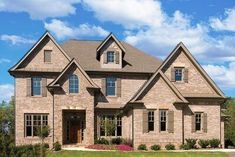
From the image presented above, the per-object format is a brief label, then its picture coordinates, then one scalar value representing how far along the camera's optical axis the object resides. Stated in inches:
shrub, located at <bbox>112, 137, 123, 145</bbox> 1686.8
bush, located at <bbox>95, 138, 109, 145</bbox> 1633.5
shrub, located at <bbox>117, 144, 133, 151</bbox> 1456.7
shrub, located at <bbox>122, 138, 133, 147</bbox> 1576.2
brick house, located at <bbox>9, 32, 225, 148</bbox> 1551.4
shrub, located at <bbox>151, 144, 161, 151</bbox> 1510.8
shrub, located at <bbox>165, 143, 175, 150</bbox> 1525.6
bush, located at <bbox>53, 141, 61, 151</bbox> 1470.2
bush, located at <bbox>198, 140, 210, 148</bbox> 1592.0
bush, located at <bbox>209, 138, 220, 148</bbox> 1593.3
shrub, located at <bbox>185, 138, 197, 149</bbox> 1560.0
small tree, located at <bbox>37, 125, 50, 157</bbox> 1491.1
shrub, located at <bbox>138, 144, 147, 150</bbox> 1503.4
